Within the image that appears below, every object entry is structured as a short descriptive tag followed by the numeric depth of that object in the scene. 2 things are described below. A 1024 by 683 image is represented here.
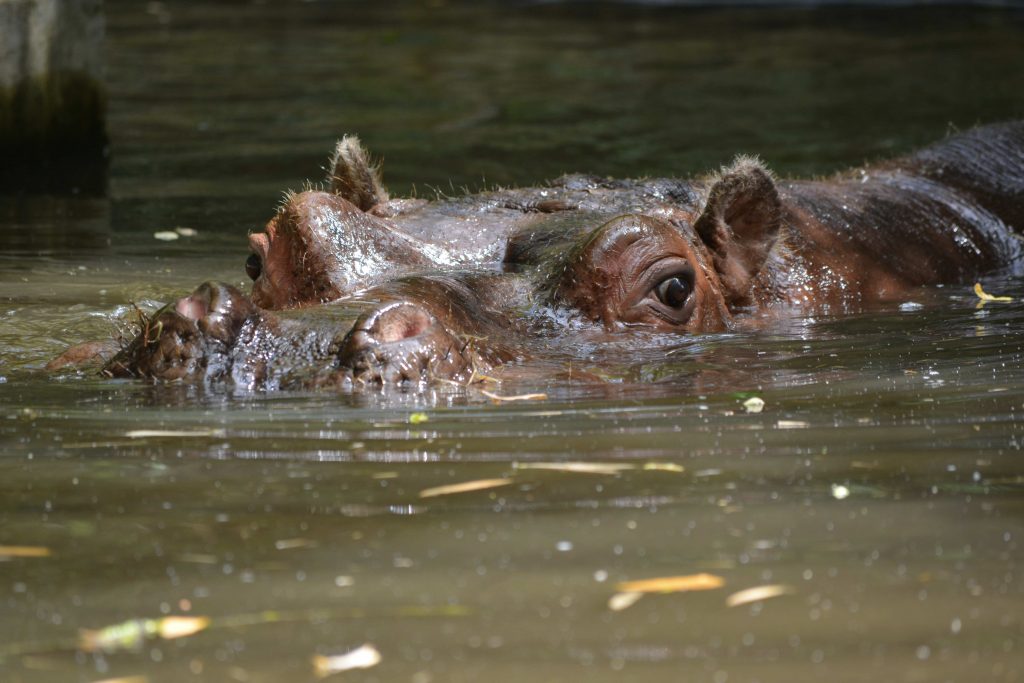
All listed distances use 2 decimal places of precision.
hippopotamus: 9.64
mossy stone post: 22.02
